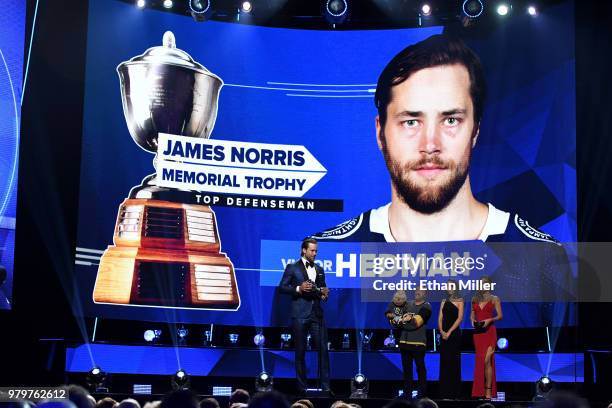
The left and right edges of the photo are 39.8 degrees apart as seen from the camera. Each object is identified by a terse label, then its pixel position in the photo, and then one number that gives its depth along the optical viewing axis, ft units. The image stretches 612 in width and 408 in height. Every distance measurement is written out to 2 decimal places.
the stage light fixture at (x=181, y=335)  36.22
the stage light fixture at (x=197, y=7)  37.11
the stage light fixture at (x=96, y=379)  32.04
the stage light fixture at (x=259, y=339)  36.60
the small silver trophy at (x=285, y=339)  36.87
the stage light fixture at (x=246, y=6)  38.09
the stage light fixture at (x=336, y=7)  37.86
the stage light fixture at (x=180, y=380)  32.76
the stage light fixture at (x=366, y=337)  36.78
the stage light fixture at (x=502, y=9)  37.32
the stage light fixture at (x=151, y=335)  35.83
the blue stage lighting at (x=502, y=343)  35.76
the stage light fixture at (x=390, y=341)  36.40
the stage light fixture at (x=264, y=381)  33.37
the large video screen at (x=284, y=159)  36.04
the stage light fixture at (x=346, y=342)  36.88
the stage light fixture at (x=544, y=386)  31.99
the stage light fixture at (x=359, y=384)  32.30
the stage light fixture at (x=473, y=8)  36.94
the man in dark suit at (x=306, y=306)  29.07
